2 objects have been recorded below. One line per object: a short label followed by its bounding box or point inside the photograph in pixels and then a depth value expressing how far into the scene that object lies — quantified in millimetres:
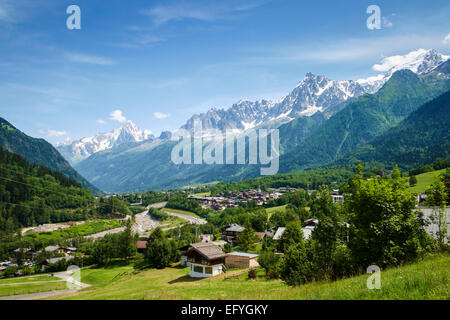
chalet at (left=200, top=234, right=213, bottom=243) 90375
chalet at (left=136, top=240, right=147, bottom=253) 87950
